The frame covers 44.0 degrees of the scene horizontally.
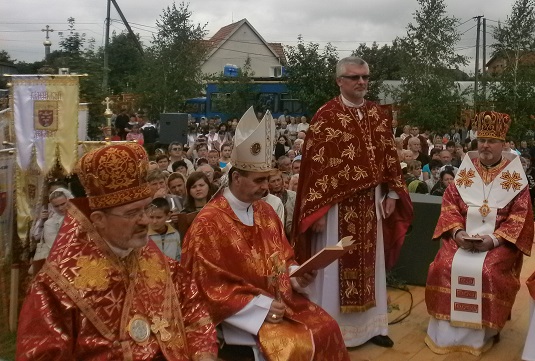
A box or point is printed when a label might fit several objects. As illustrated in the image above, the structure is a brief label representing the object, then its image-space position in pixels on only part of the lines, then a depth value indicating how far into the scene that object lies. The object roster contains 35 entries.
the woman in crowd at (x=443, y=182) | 8.92
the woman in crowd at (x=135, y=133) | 14.46
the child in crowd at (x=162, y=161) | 9.51
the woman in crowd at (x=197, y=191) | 5.96
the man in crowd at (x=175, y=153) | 10.44
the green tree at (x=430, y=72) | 23.42
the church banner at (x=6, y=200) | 6.75
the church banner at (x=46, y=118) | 6.89
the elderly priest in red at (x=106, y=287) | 2.93
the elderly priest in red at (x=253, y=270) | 3.97
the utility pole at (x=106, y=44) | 13.33
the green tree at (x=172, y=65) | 23.42
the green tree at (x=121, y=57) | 30.68
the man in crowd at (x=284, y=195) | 6.82
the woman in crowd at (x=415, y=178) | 9.04
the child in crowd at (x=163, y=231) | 5.41
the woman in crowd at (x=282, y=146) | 14.68
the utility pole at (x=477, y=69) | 22.55
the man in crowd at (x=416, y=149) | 12.05
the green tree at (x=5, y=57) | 32.00
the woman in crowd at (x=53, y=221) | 6.43
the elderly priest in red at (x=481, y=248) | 5.68
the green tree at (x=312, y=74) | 27.75
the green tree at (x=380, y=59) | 40.80
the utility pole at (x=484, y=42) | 33.24
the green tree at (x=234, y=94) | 29.08
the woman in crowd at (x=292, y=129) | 22.11
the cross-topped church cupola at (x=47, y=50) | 17.53
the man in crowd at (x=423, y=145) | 14.20
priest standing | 5.53
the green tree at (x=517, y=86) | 18.95
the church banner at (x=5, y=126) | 7.09
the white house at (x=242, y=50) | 51.94
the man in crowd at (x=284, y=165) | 9.29
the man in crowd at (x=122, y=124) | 15.62
